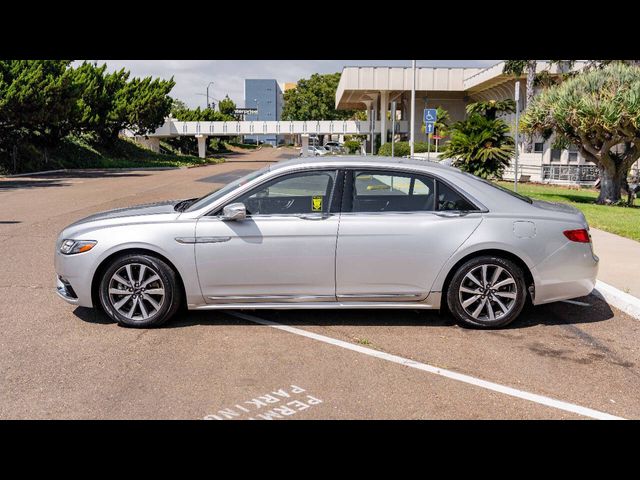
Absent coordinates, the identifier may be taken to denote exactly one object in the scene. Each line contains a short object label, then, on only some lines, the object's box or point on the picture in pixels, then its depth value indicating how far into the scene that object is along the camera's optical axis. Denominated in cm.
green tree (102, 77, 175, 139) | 5159
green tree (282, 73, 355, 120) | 11669
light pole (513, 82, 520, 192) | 1363
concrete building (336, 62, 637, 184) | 3859
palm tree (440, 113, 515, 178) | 1809
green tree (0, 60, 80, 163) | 3241
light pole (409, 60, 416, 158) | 3422
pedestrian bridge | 6856
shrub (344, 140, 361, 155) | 7012
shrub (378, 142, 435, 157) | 4308
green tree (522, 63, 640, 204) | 1623
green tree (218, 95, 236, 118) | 11619
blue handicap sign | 2362
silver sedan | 577
